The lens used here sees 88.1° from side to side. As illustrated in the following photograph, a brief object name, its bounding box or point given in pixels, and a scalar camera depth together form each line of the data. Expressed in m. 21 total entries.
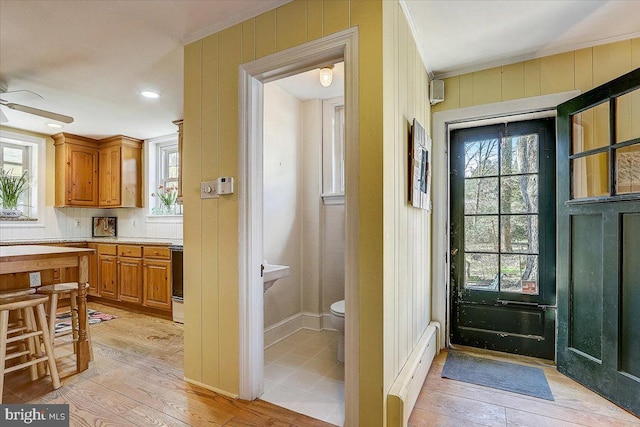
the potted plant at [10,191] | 4.25
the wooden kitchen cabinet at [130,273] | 4.11
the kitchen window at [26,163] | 4.38
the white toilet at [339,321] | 2.51
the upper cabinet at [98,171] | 4.64
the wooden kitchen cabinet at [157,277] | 3.86
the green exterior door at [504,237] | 2.65
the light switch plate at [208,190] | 2.12
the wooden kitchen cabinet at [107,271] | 4.37
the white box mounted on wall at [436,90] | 2.75
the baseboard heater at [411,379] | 1.60
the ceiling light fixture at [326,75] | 2.59
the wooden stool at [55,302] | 2.42
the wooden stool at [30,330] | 1.96
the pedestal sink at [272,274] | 2.49
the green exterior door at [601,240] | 2.00
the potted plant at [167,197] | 4.71
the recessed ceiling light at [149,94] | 3.17
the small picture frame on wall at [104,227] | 5.21
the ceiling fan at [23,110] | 2.67
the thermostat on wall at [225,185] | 2.05
